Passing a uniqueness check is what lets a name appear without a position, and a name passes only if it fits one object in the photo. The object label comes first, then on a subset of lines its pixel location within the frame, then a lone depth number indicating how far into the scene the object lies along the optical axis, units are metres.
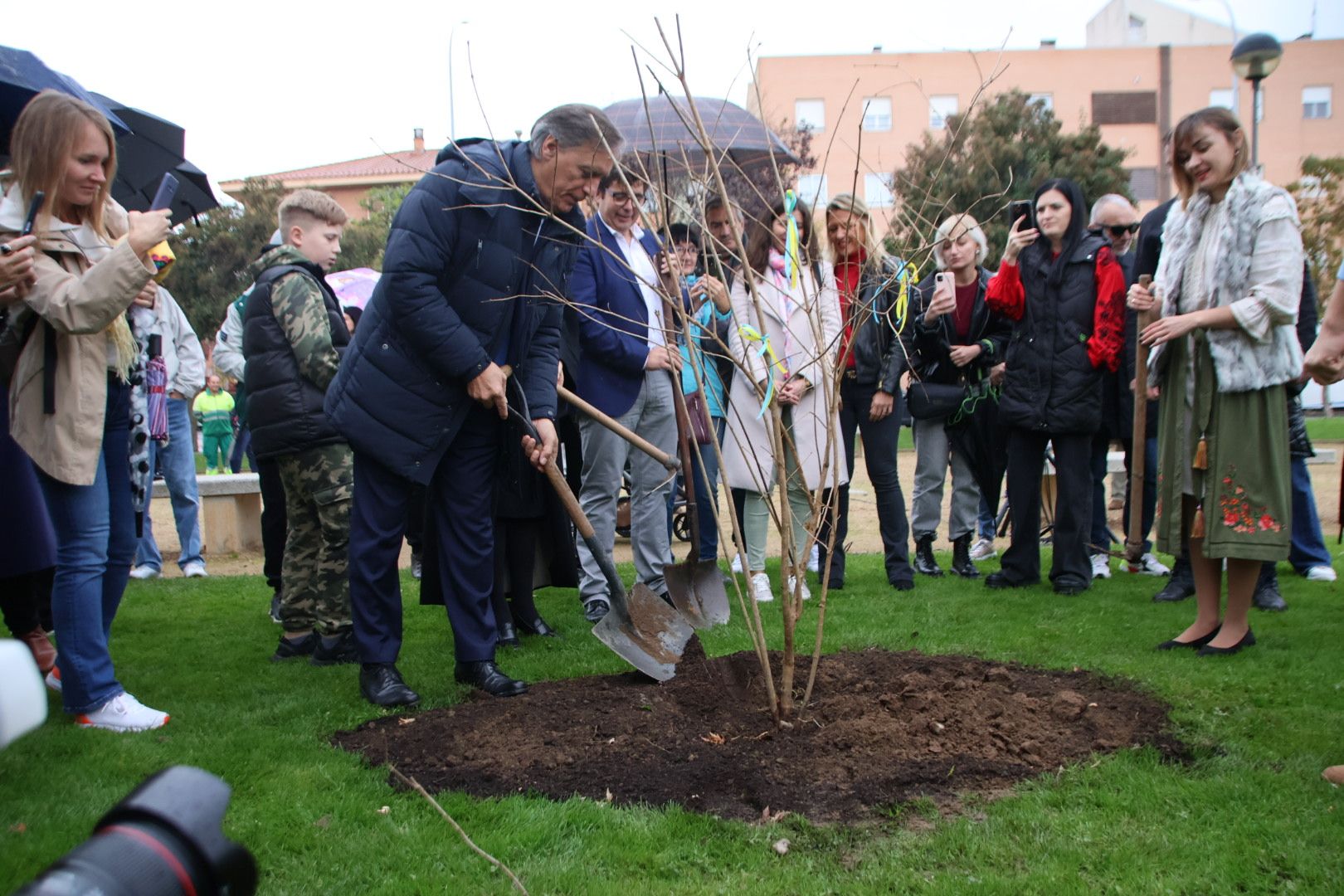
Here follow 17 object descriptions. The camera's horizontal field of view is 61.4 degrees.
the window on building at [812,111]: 45.09
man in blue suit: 5.61
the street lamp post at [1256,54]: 13.56
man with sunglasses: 6.44
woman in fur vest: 4.57
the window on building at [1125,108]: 46.88
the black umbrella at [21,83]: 5.55
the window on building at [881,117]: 46.34
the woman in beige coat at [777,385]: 6.11
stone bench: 9.18
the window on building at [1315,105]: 46.91
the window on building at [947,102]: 40.88
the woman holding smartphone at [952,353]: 6.80
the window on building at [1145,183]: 48.16
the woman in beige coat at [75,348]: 3.56
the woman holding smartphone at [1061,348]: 6.05
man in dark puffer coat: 3.97
